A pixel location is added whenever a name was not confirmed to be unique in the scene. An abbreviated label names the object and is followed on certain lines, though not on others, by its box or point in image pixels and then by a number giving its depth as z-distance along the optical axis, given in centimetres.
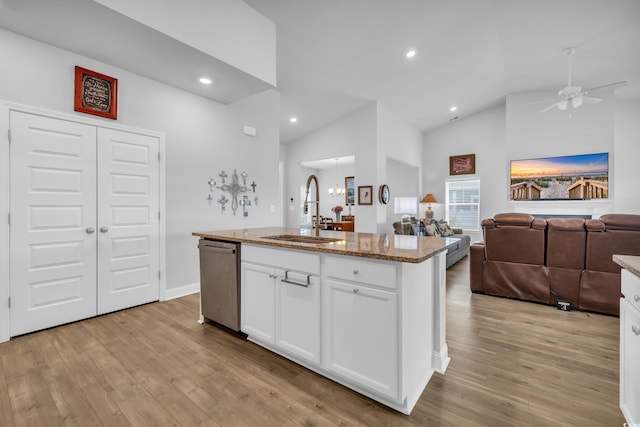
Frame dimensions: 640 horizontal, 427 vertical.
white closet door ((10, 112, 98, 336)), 257
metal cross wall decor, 423
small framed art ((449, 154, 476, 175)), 791
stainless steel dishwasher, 243
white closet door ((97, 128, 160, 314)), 305
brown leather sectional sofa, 295
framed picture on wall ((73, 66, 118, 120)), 284
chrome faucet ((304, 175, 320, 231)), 236
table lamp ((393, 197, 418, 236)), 845
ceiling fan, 457
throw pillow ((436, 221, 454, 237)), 615
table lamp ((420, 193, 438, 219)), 791
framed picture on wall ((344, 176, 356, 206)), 1020
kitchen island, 156
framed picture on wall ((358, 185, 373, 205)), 615
